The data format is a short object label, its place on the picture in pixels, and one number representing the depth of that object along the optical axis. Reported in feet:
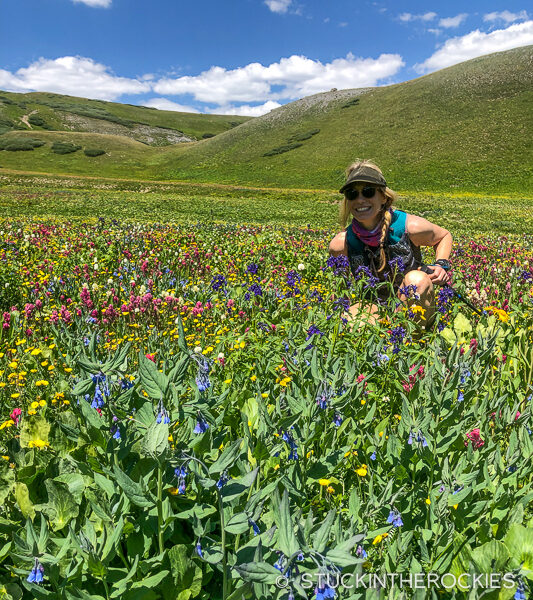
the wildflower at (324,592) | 3.51
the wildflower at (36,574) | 4.10
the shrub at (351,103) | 300.20
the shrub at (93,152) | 307.46
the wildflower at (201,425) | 4.97
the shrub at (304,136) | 277.03
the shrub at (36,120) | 405.80
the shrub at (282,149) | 269.44
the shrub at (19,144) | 297.14
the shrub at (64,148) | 306.35
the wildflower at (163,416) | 4.82
